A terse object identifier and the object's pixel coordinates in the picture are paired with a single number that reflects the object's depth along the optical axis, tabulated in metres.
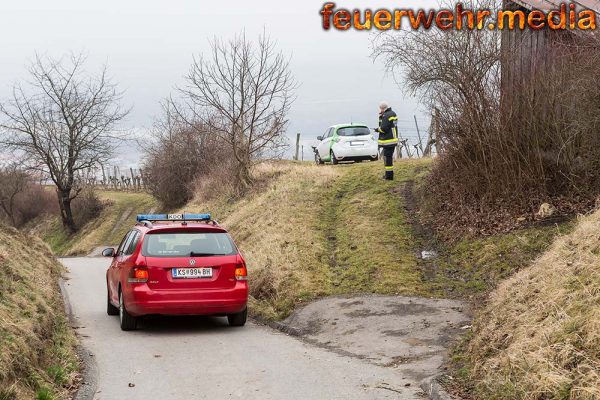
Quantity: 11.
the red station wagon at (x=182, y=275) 11.34
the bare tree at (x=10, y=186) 60.25
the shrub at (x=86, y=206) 58.41
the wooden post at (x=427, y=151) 28.71
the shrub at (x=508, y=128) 14.55
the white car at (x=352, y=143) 29.58
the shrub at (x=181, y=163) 40.91
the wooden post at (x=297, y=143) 44.96
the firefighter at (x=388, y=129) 21.31
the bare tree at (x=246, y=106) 28.59
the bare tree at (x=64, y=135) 51.12
